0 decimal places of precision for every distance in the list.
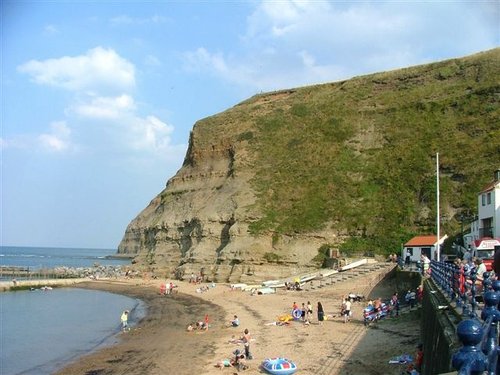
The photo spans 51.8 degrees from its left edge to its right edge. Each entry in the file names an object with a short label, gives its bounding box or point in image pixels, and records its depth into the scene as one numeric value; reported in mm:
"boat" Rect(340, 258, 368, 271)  51353
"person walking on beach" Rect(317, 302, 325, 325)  32306
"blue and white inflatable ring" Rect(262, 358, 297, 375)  20656
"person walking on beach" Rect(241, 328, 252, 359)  24000
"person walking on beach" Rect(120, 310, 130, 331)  36281
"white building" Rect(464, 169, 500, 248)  40219
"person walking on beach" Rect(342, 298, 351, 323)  31609
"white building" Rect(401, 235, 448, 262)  46219
